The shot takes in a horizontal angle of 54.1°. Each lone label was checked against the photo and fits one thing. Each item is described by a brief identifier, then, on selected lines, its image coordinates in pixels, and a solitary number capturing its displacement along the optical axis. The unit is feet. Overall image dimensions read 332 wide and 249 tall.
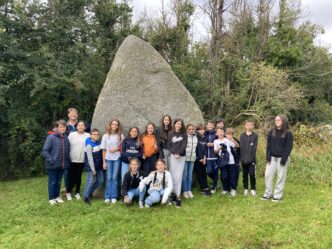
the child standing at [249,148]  22.89
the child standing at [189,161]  23.27
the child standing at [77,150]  22.48
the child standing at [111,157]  22.35
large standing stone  24.98
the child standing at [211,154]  24.20
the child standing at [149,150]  22.31
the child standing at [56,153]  21.61
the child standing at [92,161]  22.29
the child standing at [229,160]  23.72
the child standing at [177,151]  22.33
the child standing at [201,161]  24.07
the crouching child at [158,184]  20.99
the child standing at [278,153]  21.26
